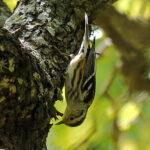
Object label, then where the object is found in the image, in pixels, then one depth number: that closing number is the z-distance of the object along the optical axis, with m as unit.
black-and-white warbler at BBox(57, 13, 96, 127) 7.66
